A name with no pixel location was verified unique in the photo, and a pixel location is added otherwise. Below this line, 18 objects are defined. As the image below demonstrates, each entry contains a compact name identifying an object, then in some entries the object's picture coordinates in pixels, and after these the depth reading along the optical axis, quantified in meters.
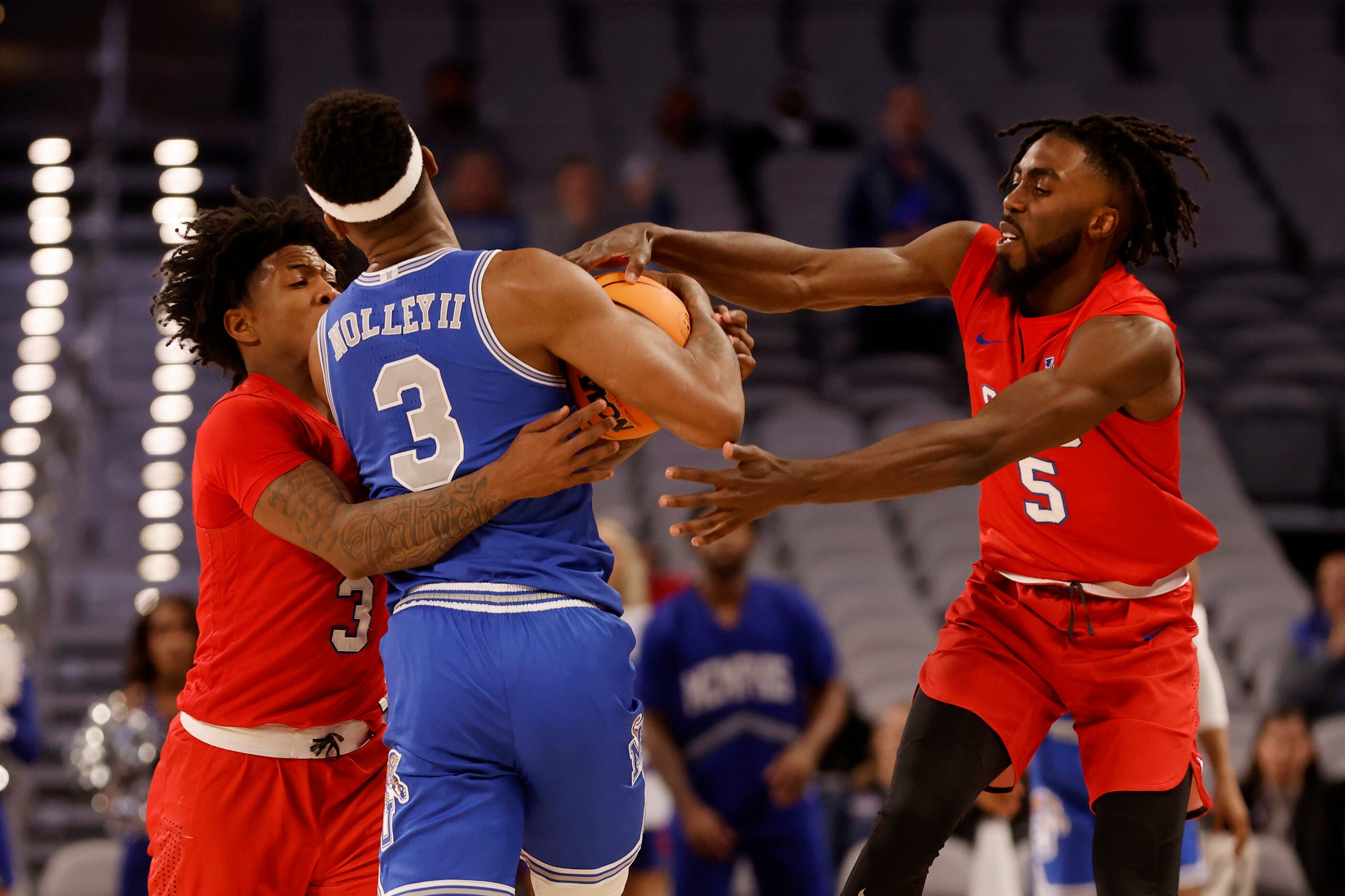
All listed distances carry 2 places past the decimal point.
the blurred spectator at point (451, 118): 22.27
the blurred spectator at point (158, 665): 12.69
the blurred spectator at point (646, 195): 20.87
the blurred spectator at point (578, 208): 20.39
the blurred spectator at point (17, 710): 13.40
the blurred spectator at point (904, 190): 20.27
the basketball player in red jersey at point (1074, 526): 6.96
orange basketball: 6.66
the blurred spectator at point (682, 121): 24.94
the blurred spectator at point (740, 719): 12.79
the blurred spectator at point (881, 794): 13.56
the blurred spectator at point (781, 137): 25.47
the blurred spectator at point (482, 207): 19.75
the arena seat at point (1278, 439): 20.61
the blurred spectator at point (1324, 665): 14.59
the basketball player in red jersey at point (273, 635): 6.91
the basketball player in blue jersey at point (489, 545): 6.23
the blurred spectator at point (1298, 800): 13.27
